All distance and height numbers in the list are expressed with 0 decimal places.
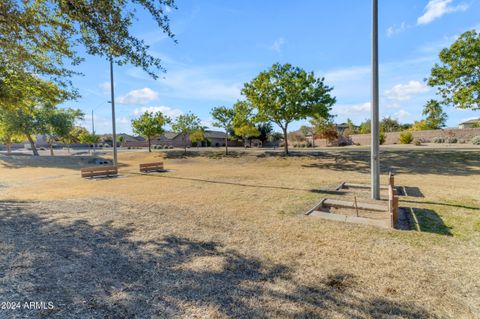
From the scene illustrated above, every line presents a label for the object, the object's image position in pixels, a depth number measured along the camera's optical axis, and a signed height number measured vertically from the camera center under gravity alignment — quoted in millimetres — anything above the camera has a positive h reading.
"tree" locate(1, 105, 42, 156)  28641 +3674
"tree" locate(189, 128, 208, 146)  38231 +2400
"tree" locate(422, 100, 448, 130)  49875 +5072
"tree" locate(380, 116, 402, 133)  58031 +4982
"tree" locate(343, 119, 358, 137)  57625 +4440
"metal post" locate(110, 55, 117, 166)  17483 +2697
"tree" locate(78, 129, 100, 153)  55406 +3423
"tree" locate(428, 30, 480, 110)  16141 +5045
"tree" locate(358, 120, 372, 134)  56281 +4263
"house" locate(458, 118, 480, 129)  75488 +6506
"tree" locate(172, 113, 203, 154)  36750 +3910
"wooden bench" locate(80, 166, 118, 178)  15477 -1302
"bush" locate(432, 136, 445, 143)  34156 +782
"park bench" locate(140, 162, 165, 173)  18141 -1266
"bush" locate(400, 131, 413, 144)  36656 +1117
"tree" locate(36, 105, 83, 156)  31500 +4164
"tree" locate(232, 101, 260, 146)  26322 +3339
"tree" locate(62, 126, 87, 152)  63081 +5703
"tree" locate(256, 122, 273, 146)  60988 +4431
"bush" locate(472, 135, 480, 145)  27428 +341
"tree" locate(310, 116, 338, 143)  42469 +3234
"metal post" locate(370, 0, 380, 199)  8125 +971
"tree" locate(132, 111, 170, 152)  36219 +3944
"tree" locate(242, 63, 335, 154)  22391 +4861
